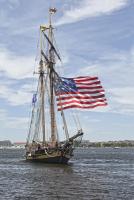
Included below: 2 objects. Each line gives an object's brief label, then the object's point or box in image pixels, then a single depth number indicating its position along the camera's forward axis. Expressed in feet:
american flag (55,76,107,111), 263.08
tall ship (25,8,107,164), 269.03
